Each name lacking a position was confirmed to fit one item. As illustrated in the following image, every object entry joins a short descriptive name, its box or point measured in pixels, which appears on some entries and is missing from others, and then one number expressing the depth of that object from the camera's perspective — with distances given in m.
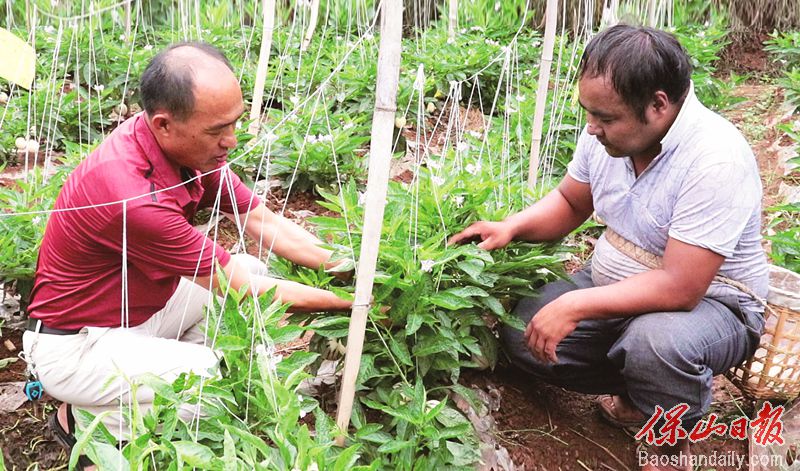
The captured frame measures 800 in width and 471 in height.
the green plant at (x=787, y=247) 2.62
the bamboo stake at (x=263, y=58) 3.52
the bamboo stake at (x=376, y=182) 1.57
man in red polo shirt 1.82
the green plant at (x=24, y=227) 2.33
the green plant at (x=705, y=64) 4.84
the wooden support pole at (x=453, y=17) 5.24
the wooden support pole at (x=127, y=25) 4.55
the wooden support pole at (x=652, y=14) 4.39
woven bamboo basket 2.17
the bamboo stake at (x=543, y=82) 2.72
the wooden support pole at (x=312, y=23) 4.52
